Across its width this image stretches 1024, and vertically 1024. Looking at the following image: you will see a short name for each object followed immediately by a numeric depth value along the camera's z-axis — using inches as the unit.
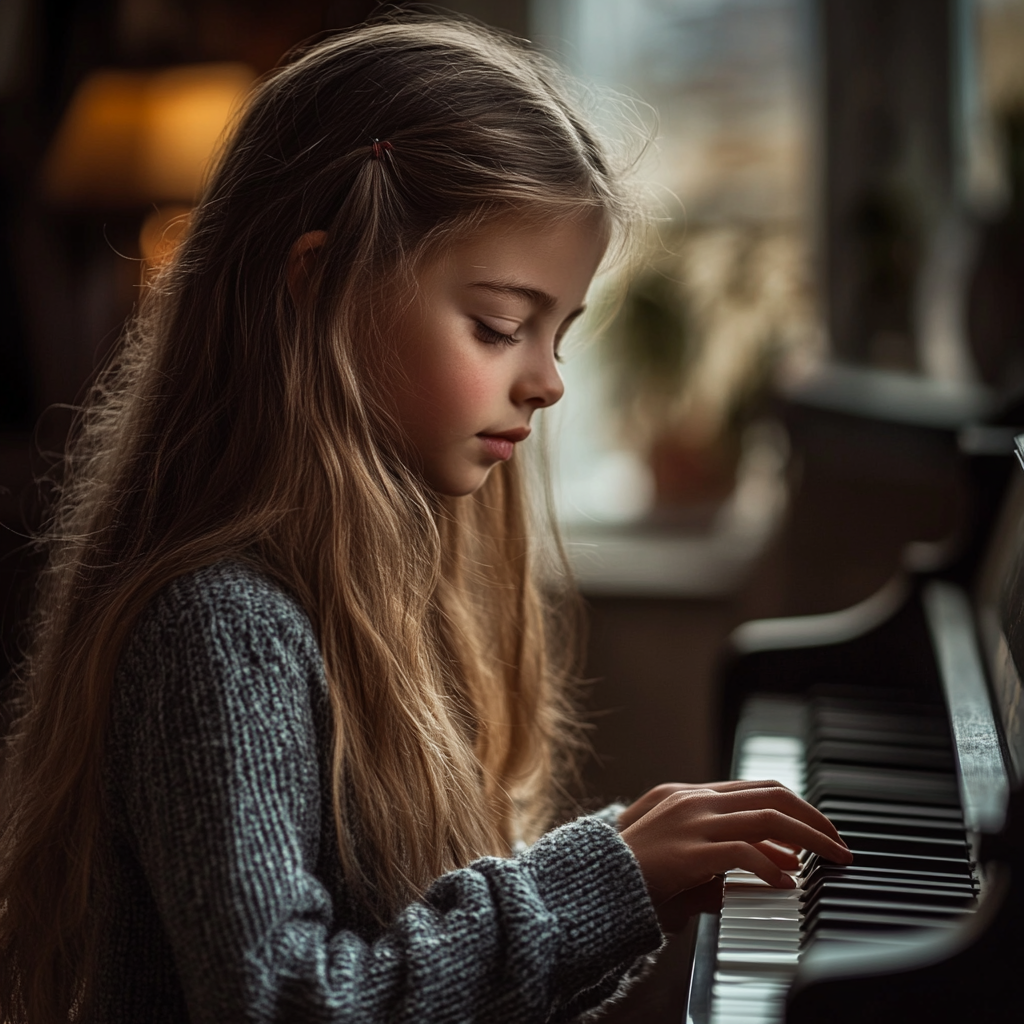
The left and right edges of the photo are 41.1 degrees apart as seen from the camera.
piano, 29.4
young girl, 33.5
